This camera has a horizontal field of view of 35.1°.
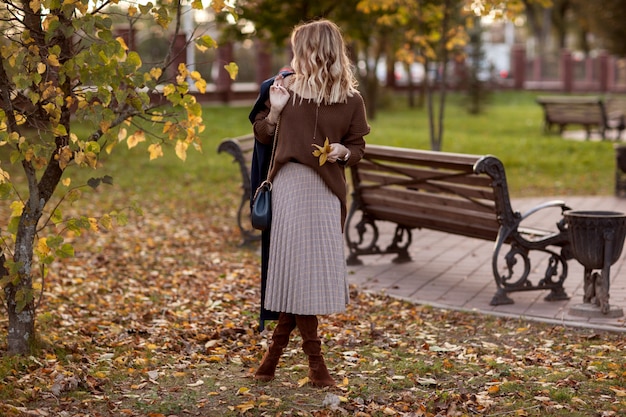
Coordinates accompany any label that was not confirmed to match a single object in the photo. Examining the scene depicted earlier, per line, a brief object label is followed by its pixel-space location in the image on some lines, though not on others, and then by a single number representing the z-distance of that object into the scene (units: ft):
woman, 15.87
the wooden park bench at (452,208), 23.70
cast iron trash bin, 21.45
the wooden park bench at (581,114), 67.67
